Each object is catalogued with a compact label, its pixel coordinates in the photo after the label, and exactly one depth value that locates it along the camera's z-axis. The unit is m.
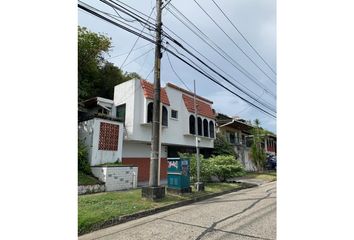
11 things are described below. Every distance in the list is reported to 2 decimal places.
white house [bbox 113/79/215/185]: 15.56
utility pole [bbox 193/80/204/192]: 11.48
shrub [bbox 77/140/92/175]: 12.25
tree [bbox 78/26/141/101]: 19.73
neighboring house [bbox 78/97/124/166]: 12.80
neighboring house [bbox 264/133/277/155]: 33.31
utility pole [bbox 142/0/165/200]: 8.92
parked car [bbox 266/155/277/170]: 26.50
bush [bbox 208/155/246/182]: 15.24
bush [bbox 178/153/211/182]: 14.23
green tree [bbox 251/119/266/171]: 24.47
